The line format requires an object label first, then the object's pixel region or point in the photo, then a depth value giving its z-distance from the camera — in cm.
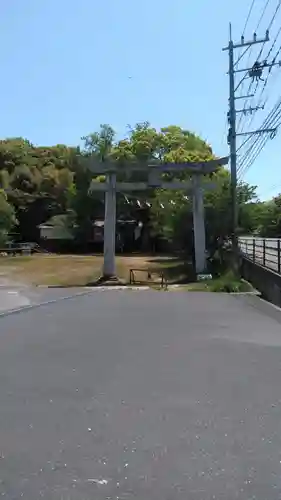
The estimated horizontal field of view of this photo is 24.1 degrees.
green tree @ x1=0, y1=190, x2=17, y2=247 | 6528
